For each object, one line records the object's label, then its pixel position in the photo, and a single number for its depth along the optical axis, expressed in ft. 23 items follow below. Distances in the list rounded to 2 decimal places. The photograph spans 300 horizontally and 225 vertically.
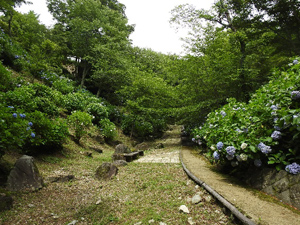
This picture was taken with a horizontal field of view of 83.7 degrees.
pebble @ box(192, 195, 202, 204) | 9.69
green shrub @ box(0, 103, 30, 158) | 10.95
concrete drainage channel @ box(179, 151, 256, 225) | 6.62
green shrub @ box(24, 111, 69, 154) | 16.34
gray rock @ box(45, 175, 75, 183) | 13.96
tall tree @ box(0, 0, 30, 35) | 36.88
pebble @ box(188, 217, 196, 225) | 8.02
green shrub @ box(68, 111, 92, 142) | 25.54
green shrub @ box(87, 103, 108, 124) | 35.12
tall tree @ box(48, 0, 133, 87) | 47.93
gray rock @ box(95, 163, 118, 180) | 15.80
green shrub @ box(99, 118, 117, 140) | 31.83
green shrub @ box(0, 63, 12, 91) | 19.99
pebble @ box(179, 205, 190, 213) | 9.01
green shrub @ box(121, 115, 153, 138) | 38.06
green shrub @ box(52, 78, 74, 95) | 35.07
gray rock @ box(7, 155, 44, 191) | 11.70
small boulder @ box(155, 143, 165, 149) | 33.06
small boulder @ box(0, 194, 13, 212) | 9.62
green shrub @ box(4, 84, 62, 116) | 18.17
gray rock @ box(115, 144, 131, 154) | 24.94
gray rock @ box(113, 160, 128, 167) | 19.55
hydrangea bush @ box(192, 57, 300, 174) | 8.56
